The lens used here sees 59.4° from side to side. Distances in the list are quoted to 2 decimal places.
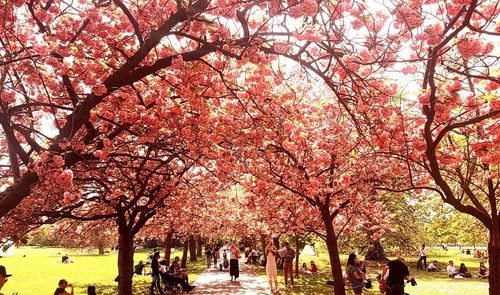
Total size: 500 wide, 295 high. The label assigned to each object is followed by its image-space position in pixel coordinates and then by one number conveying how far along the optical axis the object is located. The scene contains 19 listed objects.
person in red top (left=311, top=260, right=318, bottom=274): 27.25
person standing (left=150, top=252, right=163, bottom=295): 18.41
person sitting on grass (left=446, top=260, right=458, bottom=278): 25.94
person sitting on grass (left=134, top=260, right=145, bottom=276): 28.13
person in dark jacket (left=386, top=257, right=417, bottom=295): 12.13
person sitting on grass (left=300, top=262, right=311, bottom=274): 27.39
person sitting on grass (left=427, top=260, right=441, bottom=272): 30.35
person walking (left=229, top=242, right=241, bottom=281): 22.75
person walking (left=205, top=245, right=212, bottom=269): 34.91
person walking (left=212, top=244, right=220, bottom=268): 35.62
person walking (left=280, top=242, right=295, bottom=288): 19.89
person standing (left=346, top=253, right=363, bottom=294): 14.06
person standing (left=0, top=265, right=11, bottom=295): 7.23
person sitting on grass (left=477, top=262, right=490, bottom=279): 24.95
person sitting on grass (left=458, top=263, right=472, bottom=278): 25.77
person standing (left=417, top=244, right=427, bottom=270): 31.89
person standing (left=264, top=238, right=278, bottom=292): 17.52
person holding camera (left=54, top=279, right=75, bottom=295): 9.97
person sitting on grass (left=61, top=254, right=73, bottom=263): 46.47
